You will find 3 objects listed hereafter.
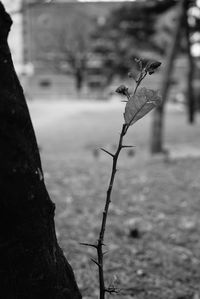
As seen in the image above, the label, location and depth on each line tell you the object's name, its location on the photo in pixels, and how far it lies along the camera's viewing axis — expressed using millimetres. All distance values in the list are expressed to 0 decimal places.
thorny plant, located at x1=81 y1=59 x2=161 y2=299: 1344
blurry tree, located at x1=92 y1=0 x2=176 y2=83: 17906
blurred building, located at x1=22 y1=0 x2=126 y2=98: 16438
